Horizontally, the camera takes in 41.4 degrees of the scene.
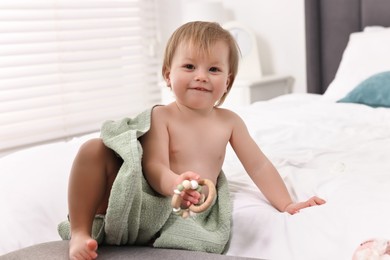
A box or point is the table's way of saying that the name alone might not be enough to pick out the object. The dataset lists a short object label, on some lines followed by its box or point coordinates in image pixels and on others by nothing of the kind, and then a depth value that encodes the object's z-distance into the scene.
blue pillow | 2.14
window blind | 2.87
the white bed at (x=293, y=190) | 0.90
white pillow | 2.40
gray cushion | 0.87
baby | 1.01
